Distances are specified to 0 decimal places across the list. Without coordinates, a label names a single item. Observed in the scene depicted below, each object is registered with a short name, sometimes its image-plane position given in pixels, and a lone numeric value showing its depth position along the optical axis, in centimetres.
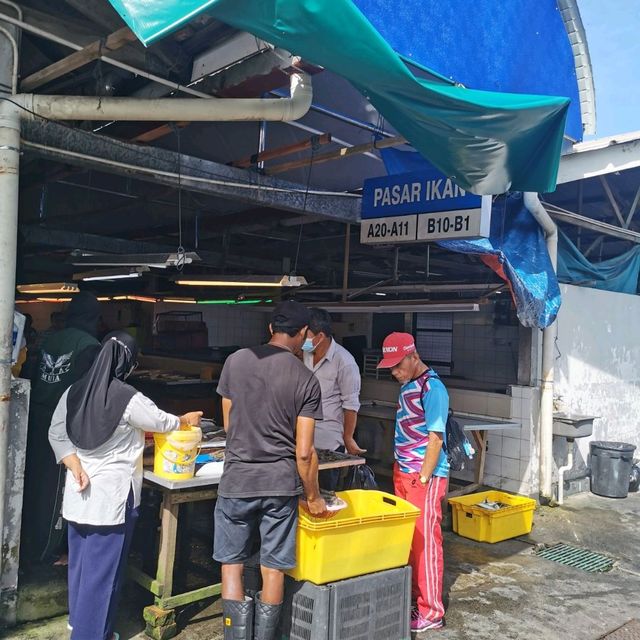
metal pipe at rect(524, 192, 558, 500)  788
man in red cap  443
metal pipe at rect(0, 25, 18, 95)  387
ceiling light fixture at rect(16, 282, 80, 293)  637
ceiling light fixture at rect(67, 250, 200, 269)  502
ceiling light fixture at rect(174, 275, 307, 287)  535
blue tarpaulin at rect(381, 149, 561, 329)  670
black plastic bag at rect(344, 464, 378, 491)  529
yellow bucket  412
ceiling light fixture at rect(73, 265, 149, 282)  592
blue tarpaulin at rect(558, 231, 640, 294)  852
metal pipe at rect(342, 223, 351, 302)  771
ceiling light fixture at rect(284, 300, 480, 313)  742
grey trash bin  874
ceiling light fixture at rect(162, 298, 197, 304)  933
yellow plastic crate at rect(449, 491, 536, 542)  652
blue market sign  573
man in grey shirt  558
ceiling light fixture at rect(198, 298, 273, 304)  852
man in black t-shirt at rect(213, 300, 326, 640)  362
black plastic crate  368
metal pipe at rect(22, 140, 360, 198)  414
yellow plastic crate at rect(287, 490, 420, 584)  371
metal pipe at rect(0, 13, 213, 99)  363
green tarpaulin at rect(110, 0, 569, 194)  269
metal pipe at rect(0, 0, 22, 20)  369
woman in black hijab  370
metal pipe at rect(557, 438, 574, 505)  815
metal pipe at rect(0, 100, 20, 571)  379
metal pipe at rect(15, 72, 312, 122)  391
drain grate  605
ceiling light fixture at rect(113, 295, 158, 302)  1020
